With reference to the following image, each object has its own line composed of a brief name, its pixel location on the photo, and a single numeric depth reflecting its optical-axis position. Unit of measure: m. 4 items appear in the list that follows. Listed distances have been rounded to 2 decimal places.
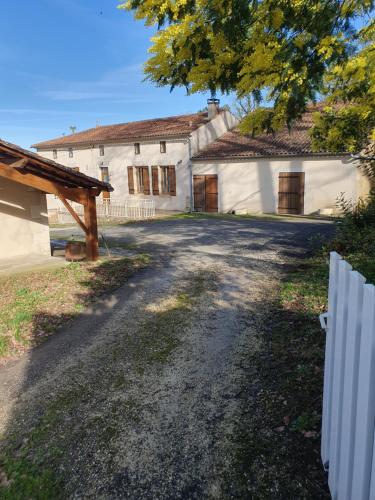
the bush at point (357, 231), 8.45
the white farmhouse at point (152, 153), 23.97
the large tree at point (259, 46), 4.52
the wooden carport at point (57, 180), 8.30
